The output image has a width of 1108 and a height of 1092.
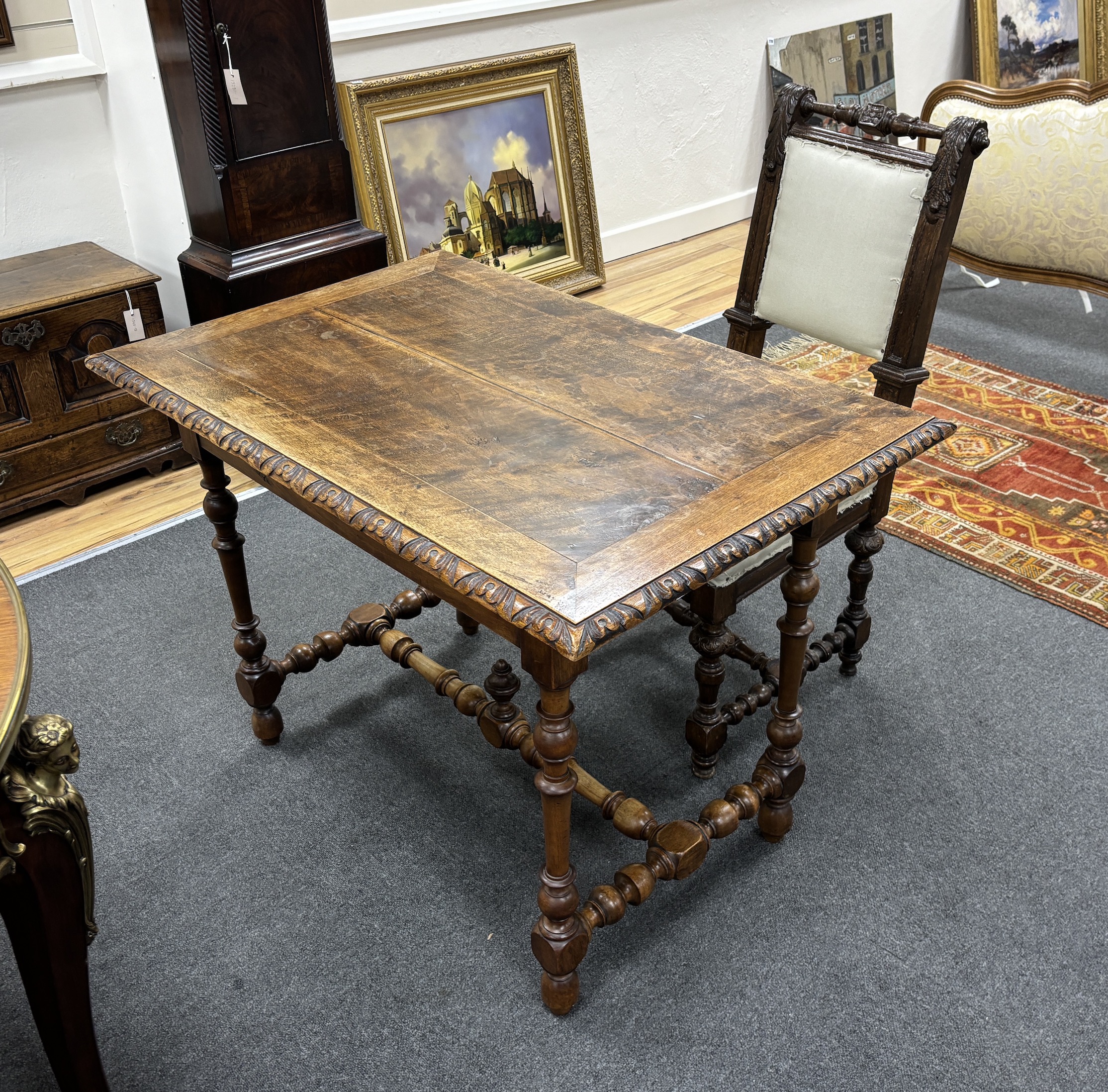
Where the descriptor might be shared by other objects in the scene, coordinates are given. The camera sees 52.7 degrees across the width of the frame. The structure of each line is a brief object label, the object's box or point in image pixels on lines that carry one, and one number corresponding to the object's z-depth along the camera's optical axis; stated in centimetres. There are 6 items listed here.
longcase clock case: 309
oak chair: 211
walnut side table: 150
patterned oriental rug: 295
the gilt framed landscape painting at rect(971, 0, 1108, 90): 554
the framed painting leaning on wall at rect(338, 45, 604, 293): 397
